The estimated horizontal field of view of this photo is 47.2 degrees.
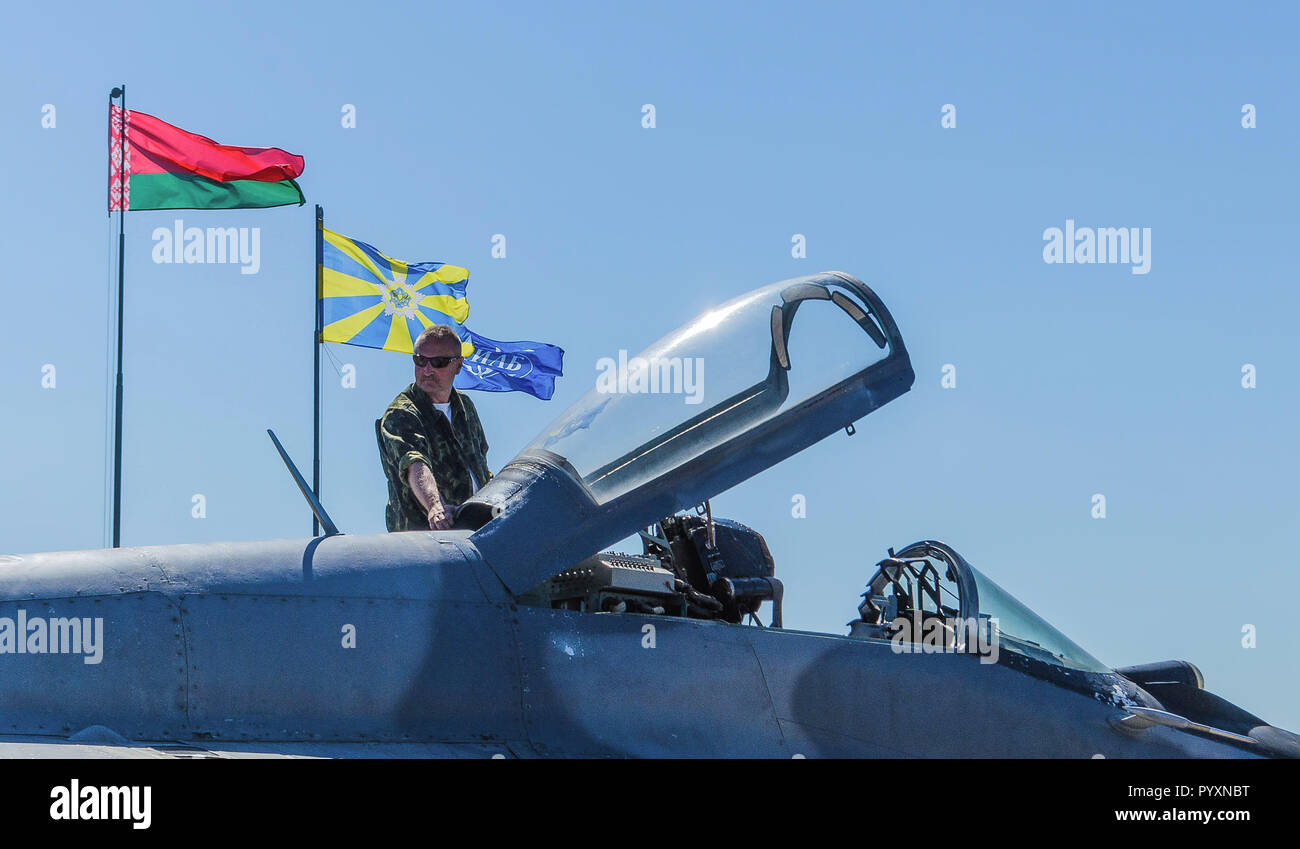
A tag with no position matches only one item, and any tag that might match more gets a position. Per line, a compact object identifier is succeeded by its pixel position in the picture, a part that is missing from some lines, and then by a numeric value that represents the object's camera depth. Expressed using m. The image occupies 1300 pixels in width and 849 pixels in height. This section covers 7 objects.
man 6.95
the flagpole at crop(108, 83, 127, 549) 17.61
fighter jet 5.44
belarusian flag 19.06
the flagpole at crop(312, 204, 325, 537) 20.97
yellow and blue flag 21.34
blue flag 23.73
